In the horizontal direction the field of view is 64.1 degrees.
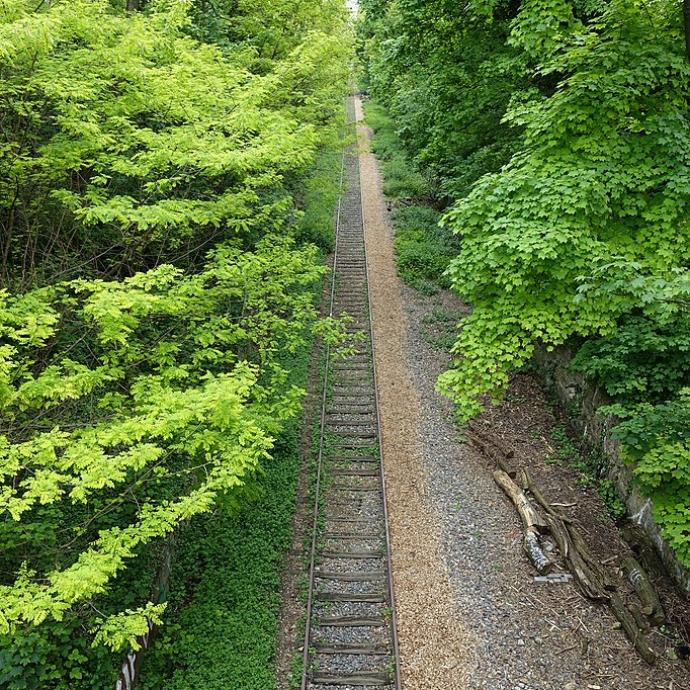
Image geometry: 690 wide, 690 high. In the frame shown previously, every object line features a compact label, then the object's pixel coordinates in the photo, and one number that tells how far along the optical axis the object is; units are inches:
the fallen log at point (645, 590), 343.0
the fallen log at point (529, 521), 386.1
